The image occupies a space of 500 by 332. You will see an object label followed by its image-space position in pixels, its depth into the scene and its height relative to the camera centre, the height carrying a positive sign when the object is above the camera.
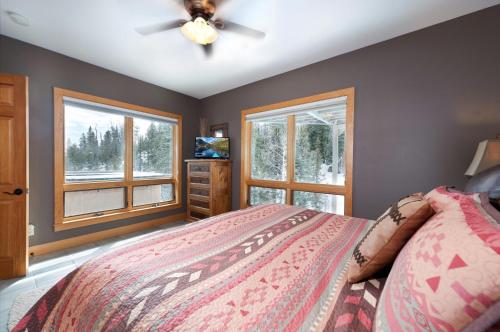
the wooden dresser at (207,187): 3.45 -0.44
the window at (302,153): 2.65 +0.17
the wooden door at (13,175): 2.02 -0.14
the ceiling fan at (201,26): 1.67 +1.29
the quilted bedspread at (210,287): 0.65 -0.49
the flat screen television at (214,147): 3.78 +0.31
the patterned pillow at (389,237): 0.78 -0.30
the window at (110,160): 2.75 +0.04
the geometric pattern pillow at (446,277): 0.39 -0.26
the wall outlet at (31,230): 2.47 -0.85
